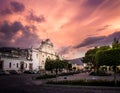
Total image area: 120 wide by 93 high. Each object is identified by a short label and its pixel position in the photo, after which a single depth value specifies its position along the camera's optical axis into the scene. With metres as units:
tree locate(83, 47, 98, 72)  34.11
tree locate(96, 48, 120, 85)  10.39
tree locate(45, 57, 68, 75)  19.43
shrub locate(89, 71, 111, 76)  23.49
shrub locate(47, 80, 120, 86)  10.28
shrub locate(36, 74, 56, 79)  17.59
